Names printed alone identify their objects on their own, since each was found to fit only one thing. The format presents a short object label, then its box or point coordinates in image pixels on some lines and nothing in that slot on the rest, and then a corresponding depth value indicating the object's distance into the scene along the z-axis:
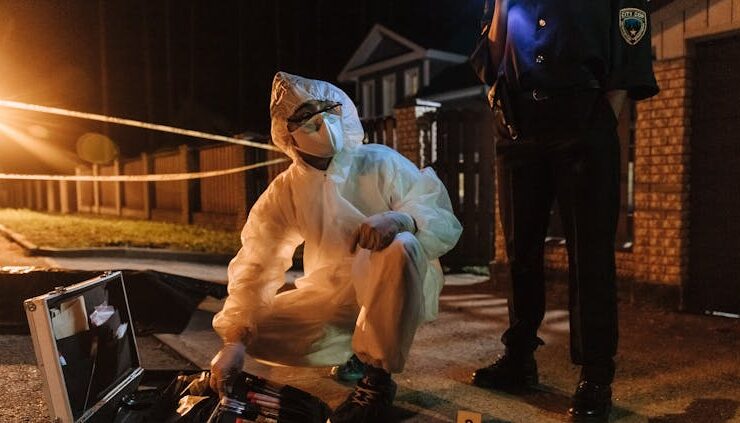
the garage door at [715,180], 5.17
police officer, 2.76
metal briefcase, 2.25
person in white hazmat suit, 2.72
